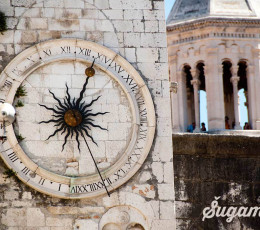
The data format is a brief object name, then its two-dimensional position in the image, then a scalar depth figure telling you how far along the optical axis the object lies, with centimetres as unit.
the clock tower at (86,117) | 1741
